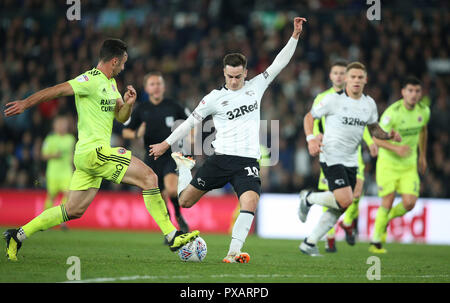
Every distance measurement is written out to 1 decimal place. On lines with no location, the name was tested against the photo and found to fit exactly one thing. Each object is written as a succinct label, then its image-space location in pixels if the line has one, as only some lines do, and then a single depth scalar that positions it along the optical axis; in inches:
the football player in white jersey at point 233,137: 642.8
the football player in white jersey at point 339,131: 762.8
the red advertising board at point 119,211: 1294.3
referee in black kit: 900.6
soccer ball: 630.5
